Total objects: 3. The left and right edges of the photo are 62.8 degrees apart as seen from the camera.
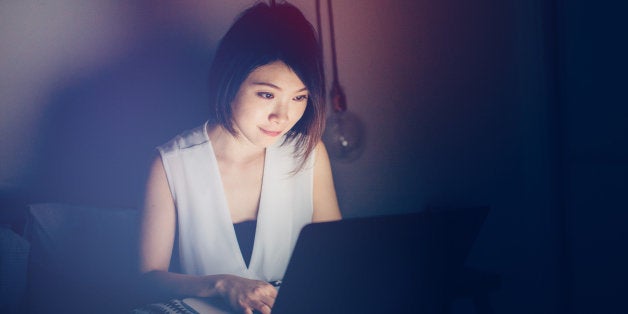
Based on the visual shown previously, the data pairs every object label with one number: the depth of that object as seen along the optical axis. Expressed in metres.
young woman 1.28
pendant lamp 1.53
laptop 0.79
